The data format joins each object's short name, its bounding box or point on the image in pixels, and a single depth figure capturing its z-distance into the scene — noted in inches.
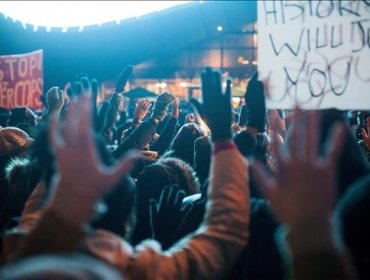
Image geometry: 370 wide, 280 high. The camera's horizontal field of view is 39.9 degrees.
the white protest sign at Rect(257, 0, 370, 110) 114.3
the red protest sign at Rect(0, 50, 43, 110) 305.7
